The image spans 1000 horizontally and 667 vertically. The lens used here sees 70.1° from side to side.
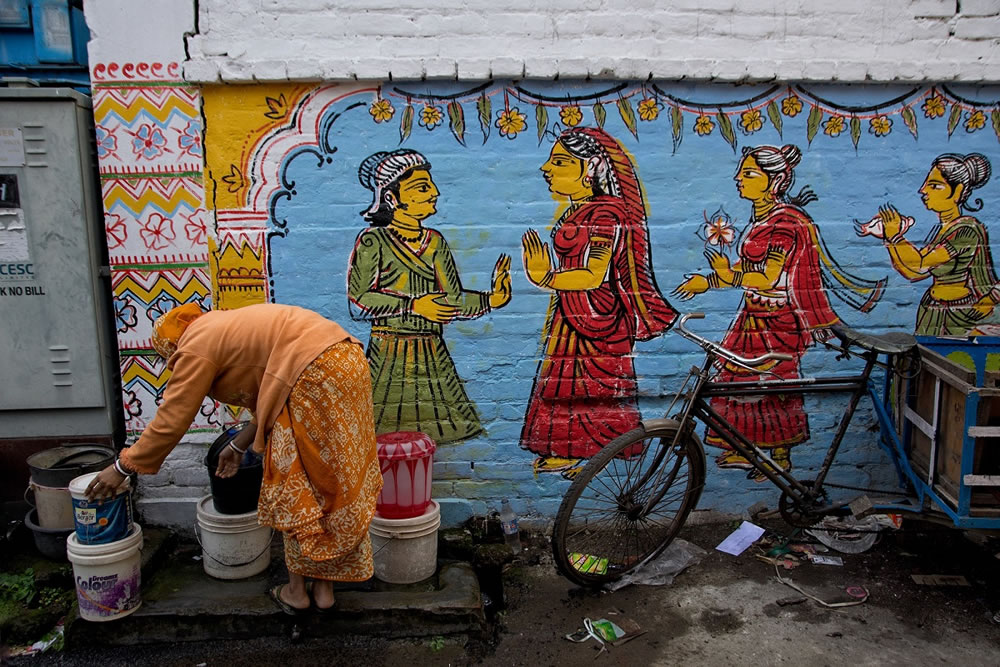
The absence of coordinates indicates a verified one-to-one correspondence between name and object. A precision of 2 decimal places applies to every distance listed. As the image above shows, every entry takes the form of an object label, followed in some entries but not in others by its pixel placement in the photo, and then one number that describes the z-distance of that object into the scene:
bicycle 3.48
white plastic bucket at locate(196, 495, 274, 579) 3.54
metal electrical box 3.71
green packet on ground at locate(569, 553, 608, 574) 3.75
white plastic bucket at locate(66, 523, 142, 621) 3.18
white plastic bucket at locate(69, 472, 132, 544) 3.16
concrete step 3.27
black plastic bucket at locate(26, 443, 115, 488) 3.63
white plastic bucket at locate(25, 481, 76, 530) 3.63
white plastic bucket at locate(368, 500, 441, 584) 3.53
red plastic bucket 3.52
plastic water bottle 4.07
